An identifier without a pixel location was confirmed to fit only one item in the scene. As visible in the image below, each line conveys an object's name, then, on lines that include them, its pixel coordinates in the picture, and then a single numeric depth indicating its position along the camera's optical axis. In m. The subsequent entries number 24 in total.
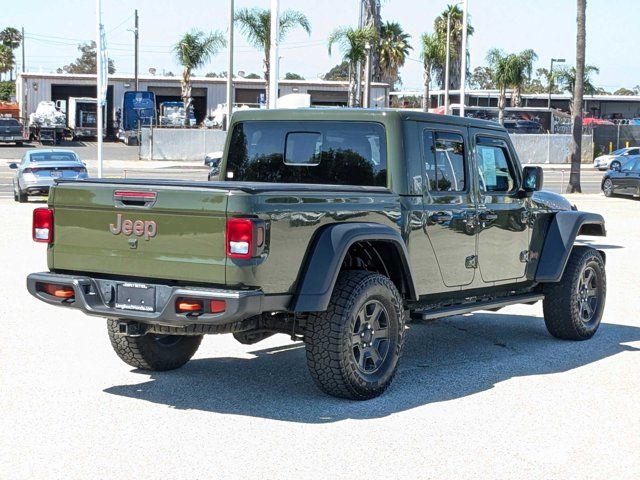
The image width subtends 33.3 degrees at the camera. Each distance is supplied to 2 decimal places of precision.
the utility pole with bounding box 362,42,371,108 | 48.43
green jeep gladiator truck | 6.45
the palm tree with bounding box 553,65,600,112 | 92.31
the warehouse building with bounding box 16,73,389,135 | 75.19
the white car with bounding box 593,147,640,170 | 49.57
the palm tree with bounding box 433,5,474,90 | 73.31
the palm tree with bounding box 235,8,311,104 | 46.59
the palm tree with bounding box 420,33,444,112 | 56.31
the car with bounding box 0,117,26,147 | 58.97
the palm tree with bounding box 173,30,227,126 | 63.41
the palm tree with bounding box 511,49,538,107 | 70.81
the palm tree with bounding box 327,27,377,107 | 48.34
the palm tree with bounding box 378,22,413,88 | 70.62
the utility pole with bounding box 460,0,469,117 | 42.18
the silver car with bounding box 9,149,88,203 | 27.50
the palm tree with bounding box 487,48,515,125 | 70.50
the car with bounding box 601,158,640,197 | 33.00
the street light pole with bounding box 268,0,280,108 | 22.59
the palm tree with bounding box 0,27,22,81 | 110.50
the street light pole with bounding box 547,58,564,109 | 87.10
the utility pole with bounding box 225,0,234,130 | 42.50
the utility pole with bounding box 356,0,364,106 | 50.12
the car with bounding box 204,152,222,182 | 24.90
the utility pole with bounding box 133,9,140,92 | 70.69
